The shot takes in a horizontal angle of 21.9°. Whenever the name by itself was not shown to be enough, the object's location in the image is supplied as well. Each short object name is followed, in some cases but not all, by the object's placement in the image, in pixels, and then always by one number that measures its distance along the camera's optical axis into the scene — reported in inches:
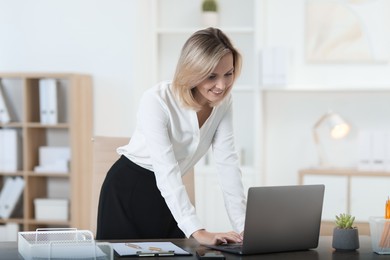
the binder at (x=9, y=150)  308.4
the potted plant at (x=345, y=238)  136.0
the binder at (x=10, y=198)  312.3
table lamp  305.0
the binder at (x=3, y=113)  311.5
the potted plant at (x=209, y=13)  317.6
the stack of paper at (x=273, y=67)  303.3
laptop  129.4
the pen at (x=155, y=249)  130.3
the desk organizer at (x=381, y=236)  133.3
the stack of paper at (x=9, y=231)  310.1
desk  127.7
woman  142.3
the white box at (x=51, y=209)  310.9
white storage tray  118.4
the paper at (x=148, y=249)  128.2
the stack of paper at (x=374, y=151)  302.9
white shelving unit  313.5
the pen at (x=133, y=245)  133.5
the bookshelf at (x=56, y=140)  306.6
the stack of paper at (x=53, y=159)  309.0
